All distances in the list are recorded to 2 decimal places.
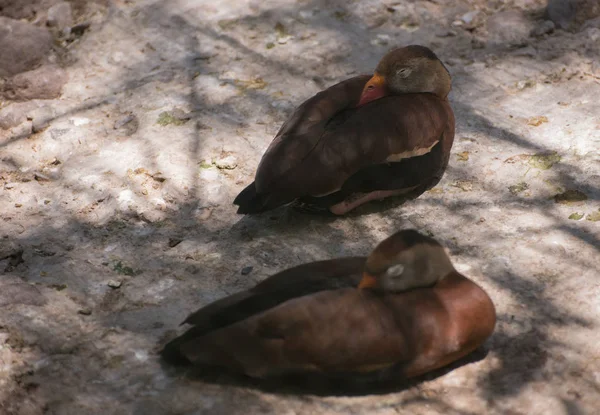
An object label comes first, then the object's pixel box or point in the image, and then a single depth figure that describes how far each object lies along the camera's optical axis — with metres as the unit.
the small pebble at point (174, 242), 8.87
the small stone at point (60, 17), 13.40
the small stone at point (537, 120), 10.73
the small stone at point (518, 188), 9.52
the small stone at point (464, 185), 9.72
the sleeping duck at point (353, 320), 6.28
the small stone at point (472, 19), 12.98
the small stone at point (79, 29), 13.28
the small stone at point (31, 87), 11.95
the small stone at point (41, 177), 10.22
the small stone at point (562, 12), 12.70
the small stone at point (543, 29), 12.66
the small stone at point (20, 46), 12.28
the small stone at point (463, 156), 10.27
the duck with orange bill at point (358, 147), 8.79
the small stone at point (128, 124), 11.05
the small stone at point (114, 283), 8.03
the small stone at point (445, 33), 12.91
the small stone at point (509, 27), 12.70
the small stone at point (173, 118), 11.05
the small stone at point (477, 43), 12.66
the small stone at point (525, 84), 11.62
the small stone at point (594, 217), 8.81
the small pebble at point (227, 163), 10.19
